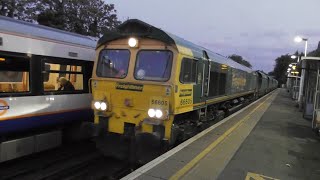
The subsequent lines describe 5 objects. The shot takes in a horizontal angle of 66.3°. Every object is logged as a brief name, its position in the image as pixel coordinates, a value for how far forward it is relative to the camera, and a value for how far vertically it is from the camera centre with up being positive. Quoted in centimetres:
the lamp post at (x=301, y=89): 1707 -53
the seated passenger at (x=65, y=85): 636 -32
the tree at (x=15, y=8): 1931 +510
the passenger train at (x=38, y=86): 521 -33
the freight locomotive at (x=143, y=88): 547 -29
